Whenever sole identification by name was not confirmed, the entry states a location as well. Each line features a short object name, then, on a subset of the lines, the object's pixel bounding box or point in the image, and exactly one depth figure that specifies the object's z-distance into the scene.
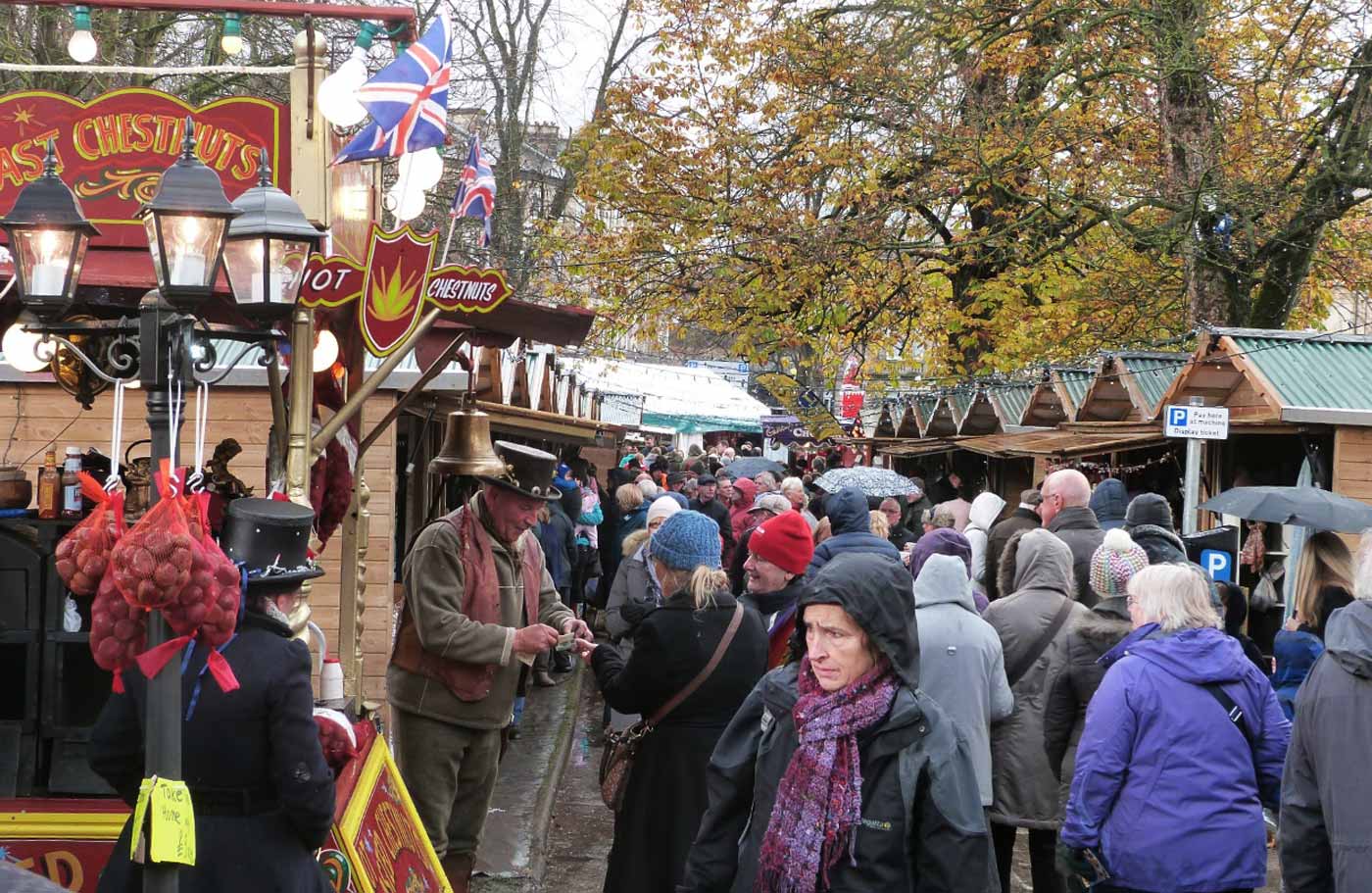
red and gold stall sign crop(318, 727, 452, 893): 4.77
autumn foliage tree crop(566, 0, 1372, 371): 15.55
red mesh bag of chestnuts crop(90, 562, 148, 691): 3.71
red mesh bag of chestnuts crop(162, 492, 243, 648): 3.61
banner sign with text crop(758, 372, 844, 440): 22.73
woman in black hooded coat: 3.46
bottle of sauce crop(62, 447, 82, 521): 6.61
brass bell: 6.96
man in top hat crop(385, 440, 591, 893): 6.13
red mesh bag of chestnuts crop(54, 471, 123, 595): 3.72
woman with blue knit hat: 5.47
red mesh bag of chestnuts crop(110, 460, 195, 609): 3.57
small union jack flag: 7.30
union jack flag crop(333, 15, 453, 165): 5.55
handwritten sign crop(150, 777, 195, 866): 3.61
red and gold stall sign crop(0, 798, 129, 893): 5.57
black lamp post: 3.73
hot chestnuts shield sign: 5.41
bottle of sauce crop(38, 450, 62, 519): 6.71
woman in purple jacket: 4.54
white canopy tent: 32.22
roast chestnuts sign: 5.61
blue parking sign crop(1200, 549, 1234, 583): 10.31
